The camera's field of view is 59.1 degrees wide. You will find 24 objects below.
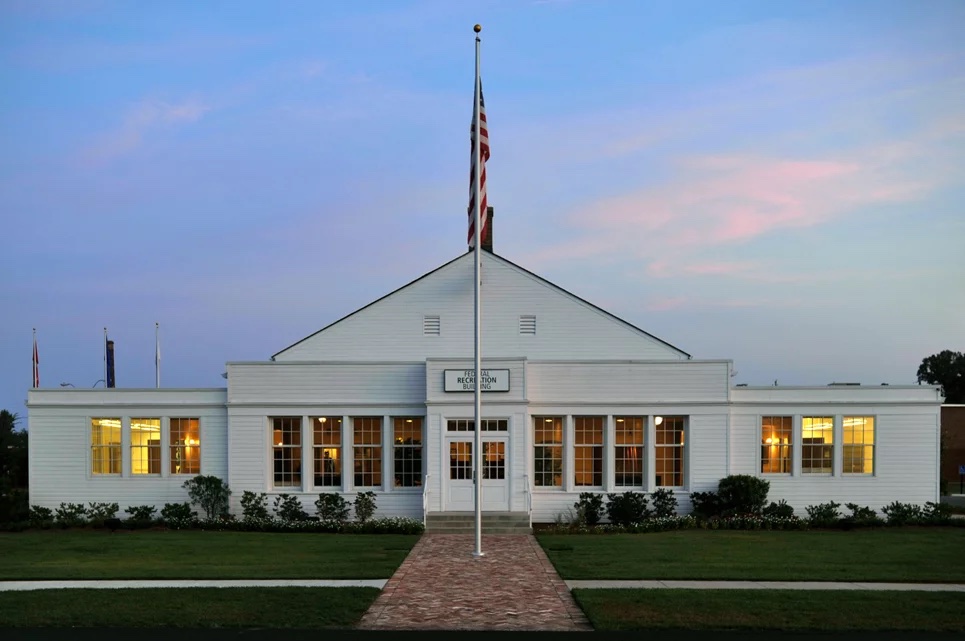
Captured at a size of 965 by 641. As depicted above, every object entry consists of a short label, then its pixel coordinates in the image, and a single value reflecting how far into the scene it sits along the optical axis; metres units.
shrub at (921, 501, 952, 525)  24.23
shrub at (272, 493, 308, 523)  24.45
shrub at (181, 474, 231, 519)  24.88
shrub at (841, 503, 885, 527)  23.86
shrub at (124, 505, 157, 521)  24.72
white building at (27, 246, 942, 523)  25.34
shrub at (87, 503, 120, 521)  24.96
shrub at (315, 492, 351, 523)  24.58
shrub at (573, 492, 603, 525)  24.28
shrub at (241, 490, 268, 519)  24.66
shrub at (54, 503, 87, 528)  24.70
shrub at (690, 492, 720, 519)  24.45
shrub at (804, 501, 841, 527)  23.88
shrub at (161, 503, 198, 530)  24.30
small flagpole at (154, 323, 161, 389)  36.22
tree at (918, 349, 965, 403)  78.81
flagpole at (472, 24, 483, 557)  18.39
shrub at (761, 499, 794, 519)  24.51
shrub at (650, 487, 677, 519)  24.48
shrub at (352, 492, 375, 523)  24.55
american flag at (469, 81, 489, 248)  18.77
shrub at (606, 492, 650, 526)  24.16
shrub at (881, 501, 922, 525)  24.11
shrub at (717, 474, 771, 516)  24.19
